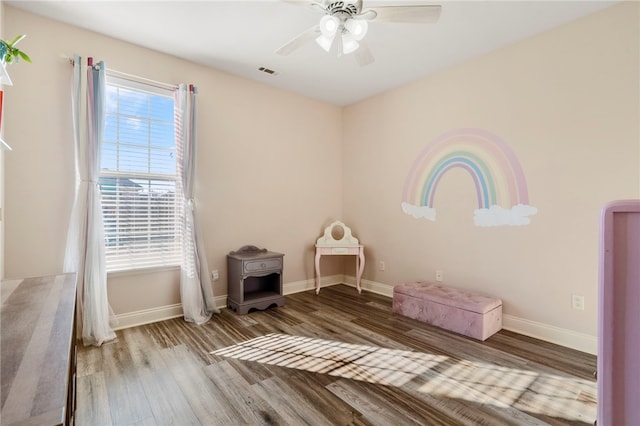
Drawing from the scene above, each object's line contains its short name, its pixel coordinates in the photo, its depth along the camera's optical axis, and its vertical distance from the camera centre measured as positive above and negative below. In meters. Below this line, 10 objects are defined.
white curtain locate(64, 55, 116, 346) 2.52 -0.03
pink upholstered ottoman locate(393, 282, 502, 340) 2.71 -0.93
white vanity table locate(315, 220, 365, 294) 4.11 -0.48
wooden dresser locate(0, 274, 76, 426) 0.60 -0.39
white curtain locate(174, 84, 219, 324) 3.07 -0.10
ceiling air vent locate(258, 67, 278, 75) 3.45 +1.68
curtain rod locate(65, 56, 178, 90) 2.61 +1.34
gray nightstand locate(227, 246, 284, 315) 3.29 -0.79
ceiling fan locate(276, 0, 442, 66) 1.87 +1.28
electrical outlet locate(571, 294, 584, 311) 2.49 -0.76
